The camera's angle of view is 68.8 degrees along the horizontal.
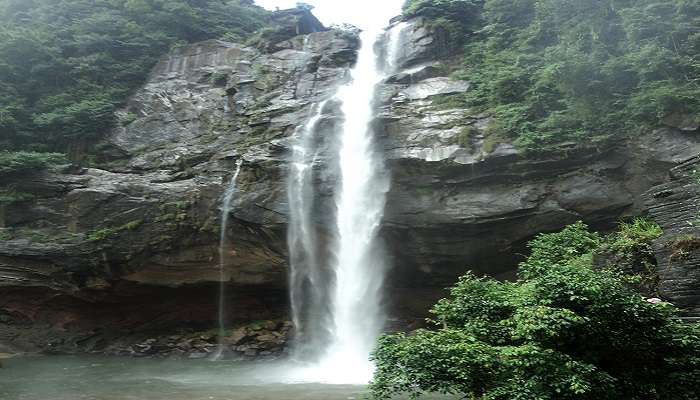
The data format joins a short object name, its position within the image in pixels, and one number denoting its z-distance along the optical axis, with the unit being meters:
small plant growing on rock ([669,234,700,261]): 8.43
